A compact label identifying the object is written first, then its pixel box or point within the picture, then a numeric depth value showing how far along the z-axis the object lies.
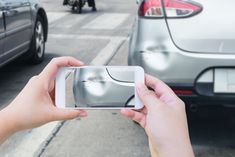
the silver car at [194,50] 3.73
